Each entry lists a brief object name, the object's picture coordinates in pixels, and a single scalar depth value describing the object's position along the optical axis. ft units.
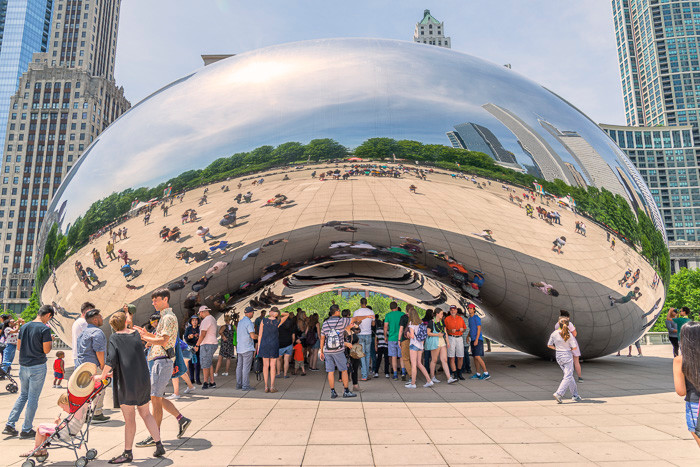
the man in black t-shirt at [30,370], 15.28
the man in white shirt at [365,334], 28.07
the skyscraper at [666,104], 383.04
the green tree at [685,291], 165.27
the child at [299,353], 31.27
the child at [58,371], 25.55
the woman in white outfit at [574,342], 21.99
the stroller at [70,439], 12.01
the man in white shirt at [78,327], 20.77
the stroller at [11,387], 26.03
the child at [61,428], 12.41
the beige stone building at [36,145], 290.56
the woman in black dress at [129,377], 12.53
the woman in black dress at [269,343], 23.88
